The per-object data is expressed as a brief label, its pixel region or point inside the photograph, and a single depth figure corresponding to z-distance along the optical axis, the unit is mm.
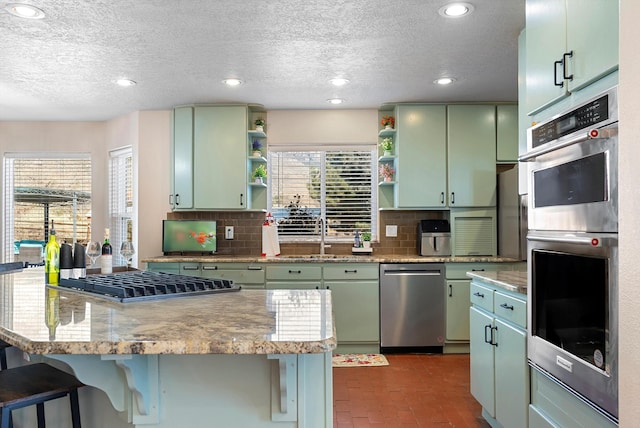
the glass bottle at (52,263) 2439
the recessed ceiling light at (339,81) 3992
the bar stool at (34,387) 1632
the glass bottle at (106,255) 2680
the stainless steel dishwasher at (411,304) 4457
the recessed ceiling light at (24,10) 2601
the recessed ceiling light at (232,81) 3994
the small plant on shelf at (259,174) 4887
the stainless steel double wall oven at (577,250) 1490
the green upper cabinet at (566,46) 1577
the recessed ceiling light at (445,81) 3971
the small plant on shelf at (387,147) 4891
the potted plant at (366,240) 4879
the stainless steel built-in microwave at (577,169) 1490
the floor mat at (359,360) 4148
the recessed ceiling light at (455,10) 2629
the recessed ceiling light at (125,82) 4008
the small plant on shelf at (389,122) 4905
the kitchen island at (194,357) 1298
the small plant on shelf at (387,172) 4910
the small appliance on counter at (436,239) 4742
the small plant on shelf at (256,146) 4952
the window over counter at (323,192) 5199
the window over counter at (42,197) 5633
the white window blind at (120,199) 5395
